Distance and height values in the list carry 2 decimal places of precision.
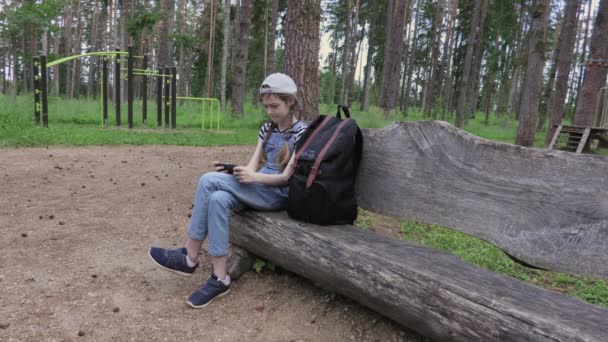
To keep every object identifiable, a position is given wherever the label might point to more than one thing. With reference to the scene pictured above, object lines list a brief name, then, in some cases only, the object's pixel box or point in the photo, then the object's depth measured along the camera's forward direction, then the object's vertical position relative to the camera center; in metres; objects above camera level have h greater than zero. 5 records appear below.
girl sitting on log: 2.68 -0.59
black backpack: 2.48 -0.38
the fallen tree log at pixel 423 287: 1.54 -0.73
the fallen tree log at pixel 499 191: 1.95 -0.38
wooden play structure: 10.22 -0.18
